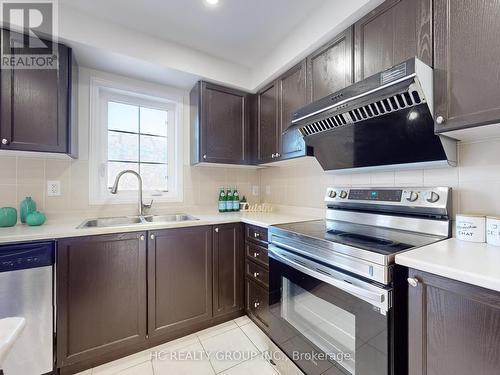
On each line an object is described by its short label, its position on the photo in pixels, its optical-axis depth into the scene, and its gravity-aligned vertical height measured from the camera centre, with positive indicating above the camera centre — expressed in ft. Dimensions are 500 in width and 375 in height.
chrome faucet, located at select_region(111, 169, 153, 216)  6.23 +0.02
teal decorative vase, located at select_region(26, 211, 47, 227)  5.03 -0.68
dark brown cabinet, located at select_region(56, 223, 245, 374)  4.52 -2.33
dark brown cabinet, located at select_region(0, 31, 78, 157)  4.70 +1.83
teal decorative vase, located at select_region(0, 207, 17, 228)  4.95 -0.60
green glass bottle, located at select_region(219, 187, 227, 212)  7.88 -0.46
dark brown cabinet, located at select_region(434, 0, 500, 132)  2.84 +1.72
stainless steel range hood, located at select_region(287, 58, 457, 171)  3.35 +1.26
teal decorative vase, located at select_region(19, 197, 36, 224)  5.30 -0.43
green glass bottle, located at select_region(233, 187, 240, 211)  8.13 -0.44
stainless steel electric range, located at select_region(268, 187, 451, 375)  2.89 -1.40
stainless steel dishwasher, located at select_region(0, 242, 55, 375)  3.98 -2.02
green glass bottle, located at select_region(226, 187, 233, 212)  7.96 -0.43
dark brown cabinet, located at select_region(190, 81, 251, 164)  6.95 +2.10
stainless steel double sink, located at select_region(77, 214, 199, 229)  6.09 -0.88
